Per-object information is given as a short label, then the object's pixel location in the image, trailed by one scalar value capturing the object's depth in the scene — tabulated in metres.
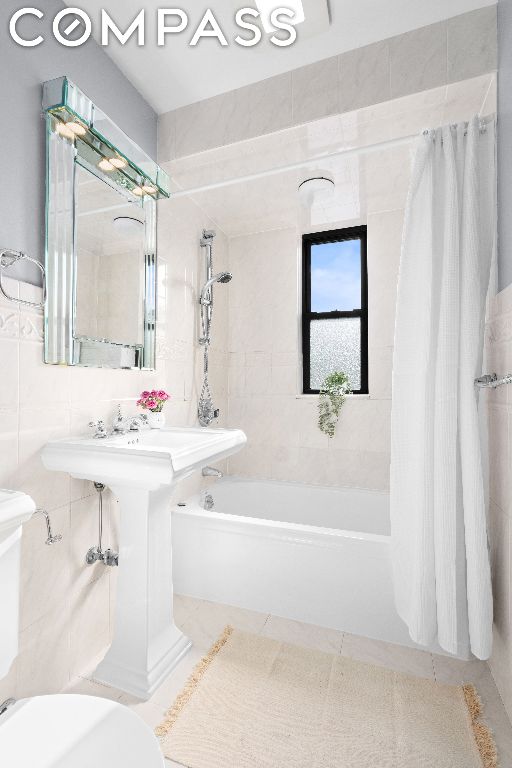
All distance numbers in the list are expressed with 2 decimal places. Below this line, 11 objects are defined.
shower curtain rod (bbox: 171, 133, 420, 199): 1.59
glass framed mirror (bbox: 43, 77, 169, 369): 1.41
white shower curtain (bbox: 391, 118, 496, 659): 1.37
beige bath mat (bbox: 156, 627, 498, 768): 1.18
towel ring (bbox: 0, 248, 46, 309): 1.21
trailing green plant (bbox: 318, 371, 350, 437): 2.67
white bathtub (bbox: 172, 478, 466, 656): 1.68
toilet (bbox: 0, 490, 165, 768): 0.72
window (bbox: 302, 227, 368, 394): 2.82
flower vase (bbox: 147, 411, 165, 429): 1.79
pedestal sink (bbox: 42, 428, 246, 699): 1.29
